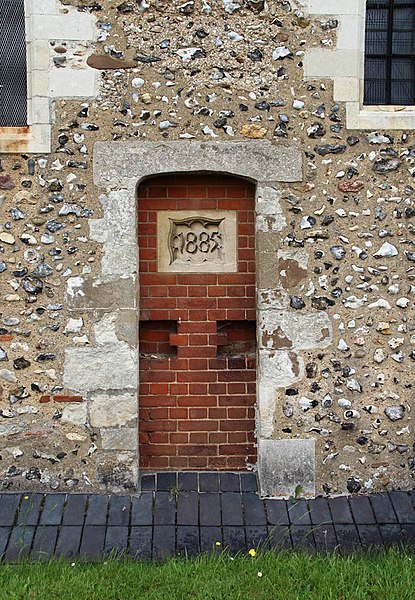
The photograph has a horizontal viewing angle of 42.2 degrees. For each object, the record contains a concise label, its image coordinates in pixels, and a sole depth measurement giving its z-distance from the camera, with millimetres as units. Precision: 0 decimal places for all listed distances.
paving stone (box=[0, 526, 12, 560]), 3543
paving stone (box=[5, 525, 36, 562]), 3512
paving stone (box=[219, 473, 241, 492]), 4070
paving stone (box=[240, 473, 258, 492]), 4090
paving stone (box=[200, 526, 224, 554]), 3586
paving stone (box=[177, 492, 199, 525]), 3793
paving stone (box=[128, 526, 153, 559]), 3552
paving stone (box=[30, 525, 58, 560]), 3529
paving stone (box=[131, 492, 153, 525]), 3787
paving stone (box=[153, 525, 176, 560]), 3553
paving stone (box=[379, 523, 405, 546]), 3672
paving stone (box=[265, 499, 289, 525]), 3830
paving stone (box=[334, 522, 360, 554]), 3623
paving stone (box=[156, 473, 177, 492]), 4055
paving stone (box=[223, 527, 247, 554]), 3594
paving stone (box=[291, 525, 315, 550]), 3637
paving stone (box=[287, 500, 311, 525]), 3838
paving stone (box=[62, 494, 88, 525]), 3766
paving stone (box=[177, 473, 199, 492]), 4056
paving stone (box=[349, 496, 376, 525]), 3826
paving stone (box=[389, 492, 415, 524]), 3839
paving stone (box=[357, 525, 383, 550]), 3661
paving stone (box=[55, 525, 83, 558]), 3553
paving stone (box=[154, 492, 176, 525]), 3793
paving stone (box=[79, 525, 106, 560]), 3545
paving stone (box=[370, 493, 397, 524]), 3836
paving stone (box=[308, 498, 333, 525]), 3846
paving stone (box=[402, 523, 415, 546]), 3670
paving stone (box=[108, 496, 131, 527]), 3777
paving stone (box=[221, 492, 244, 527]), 3793
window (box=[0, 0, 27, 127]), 4121
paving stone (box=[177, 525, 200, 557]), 3570
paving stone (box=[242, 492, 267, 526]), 3811
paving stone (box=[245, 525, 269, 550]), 3617
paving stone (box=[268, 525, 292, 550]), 3623
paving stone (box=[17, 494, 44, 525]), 3759
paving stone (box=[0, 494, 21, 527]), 3753
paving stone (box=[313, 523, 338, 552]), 3634
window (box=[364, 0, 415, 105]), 4277
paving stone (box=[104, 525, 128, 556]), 3557
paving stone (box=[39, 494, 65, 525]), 3760
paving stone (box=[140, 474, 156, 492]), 4059
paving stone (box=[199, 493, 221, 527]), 3779
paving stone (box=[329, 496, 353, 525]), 3842
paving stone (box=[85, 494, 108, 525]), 3771
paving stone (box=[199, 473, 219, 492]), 4055
